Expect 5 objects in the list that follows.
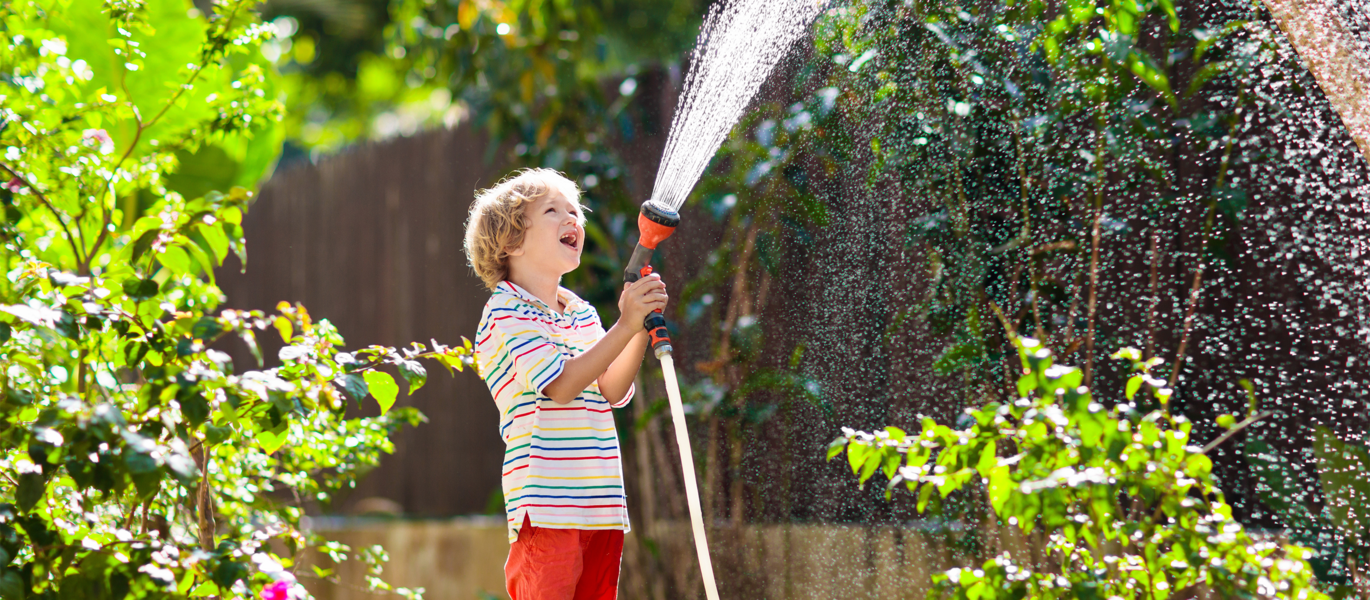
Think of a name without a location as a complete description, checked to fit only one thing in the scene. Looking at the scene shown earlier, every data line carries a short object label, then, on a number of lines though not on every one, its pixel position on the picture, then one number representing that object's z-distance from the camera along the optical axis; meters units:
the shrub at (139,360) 4.41
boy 4.82
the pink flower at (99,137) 5.06
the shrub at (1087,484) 4.61
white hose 4.76
